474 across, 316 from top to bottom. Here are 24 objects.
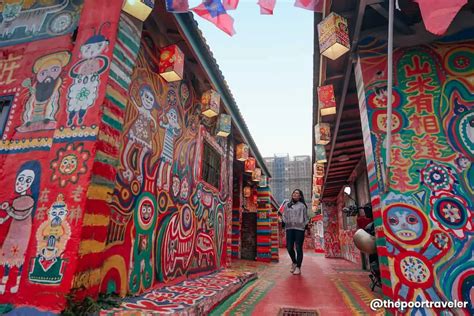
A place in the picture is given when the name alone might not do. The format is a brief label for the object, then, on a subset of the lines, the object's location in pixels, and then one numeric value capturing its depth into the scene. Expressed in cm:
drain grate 269
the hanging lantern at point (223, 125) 573
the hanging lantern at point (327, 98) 421
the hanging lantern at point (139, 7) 280
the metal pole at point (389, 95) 229
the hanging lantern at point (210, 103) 484
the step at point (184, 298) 225
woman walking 589
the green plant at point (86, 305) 198
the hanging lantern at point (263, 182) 1094
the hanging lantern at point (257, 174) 948
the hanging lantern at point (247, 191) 1123
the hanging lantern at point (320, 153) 661
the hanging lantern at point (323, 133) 550
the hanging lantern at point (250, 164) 866
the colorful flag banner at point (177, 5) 294
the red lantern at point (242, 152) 775
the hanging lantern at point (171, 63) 363
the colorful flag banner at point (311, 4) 305
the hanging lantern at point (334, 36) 292
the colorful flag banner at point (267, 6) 312
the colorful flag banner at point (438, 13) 208
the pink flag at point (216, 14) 317
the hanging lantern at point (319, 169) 798
